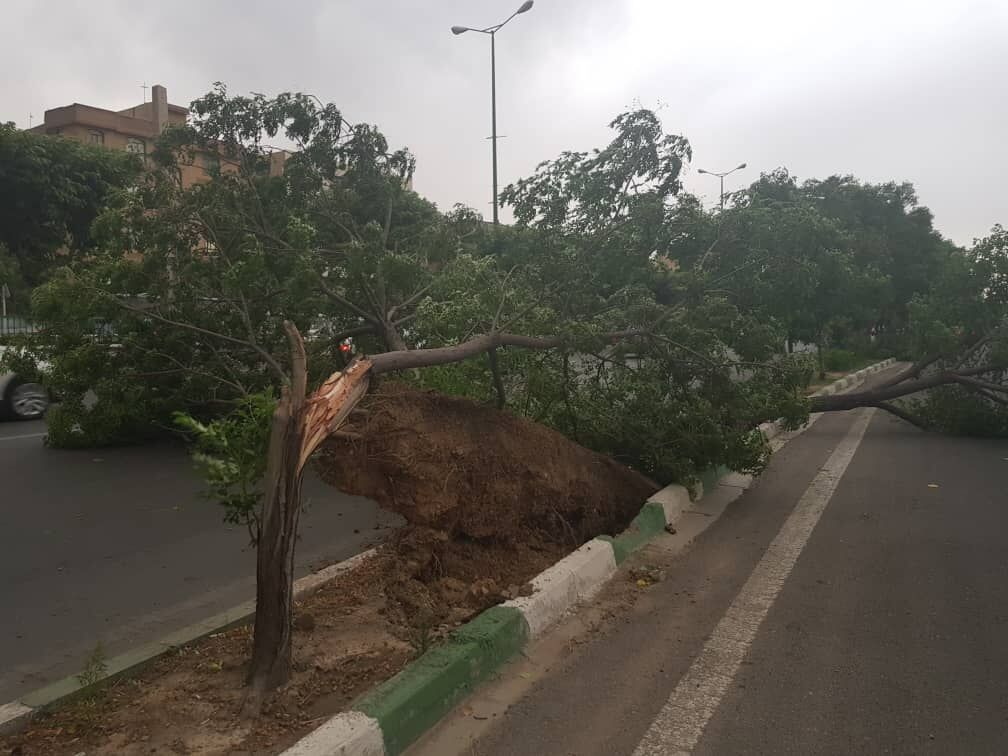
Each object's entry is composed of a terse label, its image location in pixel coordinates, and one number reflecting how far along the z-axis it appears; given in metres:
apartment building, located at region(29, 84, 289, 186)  41.72
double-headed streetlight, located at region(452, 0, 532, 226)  18.03
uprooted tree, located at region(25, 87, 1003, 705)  7.52
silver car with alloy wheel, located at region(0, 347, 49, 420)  12.74
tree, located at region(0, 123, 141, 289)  26.39
